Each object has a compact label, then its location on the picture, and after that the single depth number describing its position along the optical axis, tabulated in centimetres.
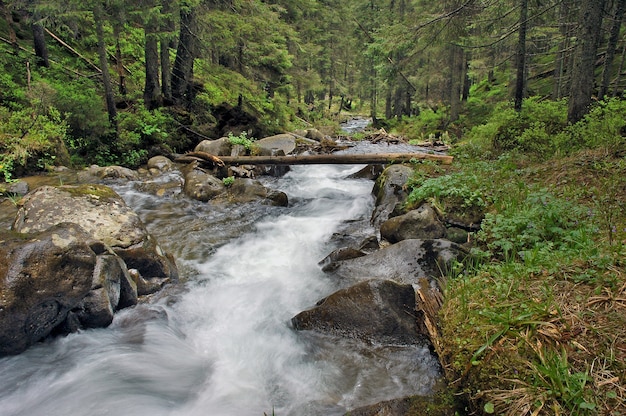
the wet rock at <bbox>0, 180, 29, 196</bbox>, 853
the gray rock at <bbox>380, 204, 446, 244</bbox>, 616
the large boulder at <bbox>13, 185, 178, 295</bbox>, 536
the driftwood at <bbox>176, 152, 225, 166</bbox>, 1202
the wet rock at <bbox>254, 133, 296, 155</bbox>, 1503
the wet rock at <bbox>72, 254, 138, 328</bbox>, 439
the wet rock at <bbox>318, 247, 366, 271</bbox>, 609
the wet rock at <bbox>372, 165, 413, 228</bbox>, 802
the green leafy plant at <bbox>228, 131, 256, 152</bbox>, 1344
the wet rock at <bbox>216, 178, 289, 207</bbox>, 1031
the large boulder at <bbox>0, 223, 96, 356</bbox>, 362
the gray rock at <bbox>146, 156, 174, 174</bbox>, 1224
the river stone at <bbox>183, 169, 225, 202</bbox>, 1016
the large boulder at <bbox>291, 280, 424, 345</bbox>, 420
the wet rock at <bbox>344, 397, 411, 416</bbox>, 288
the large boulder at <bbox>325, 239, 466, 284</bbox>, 498
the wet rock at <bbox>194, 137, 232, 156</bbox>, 1306
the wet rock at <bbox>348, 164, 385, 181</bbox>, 1266
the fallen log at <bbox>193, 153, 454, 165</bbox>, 1023
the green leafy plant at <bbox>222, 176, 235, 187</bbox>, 1109
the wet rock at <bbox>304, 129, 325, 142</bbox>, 2174
